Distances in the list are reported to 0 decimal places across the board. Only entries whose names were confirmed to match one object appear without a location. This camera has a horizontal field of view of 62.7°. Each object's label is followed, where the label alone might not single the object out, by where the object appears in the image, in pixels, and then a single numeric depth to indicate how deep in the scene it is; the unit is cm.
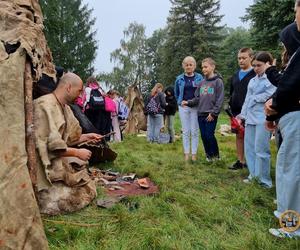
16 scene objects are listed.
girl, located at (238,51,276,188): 330
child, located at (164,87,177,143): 752
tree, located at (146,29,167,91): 3696
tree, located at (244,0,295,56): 912
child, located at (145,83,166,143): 744
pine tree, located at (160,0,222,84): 2812
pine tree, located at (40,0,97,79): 2487
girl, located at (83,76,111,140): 604
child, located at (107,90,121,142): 730
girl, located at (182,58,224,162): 438
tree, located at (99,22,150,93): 3321
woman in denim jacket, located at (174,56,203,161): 461
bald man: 237
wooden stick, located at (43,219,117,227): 231
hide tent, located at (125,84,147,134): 932
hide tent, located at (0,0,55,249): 169
